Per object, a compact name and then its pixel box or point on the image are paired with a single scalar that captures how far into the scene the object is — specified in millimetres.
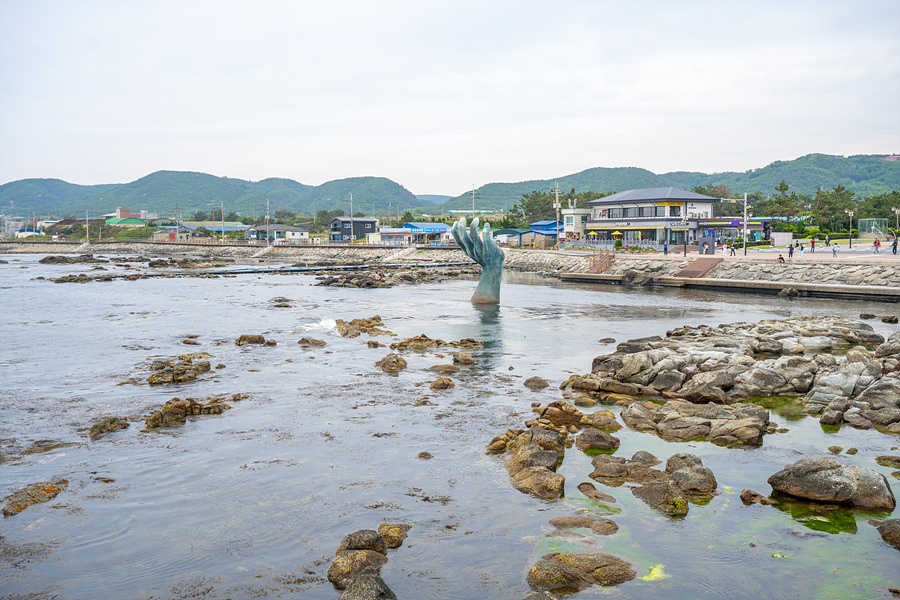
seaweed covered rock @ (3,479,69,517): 11680
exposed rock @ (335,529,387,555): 9953
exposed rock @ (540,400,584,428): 16312
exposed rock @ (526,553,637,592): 9234
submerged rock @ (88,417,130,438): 15758
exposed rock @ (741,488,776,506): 11918
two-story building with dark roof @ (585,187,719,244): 79250
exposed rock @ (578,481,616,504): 12031
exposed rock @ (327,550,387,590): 9367
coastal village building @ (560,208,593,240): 93375
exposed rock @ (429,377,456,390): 20391
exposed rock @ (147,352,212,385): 21047
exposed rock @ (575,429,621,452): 14750
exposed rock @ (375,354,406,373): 23050
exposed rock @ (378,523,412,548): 10422
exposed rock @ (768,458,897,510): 11547
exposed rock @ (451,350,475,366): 24000
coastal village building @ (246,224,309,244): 132250
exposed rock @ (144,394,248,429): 16625
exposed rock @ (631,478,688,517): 11516
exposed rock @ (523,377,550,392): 20344
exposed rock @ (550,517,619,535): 10781
